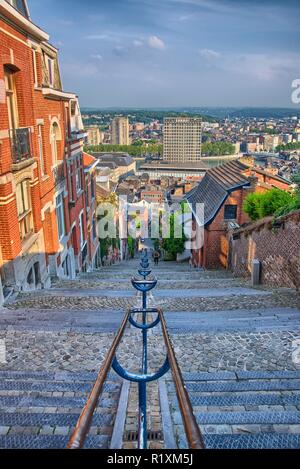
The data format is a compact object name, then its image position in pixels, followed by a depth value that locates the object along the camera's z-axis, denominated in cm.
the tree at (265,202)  1421
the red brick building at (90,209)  2306
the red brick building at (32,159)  907
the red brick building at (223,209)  2066
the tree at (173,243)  3394
